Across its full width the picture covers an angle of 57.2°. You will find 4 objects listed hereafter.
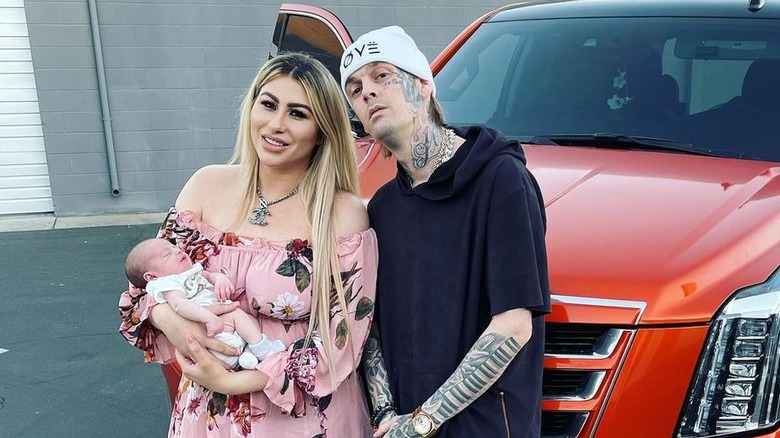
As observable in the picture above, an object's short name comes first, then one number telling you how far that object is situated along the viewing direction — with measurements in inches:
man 61.7
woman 71.6
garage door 307.6
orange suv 64.4
